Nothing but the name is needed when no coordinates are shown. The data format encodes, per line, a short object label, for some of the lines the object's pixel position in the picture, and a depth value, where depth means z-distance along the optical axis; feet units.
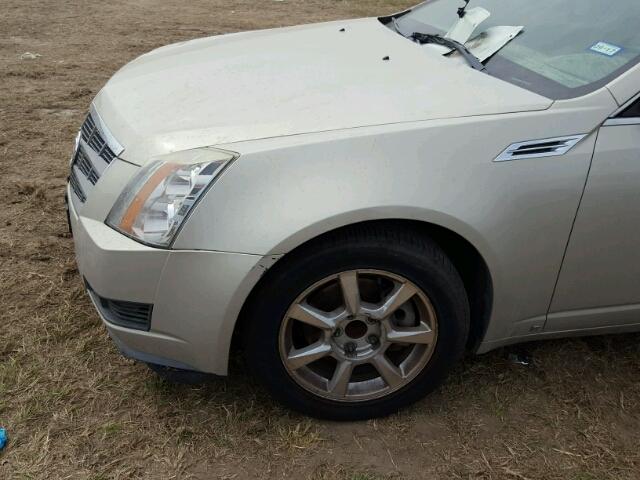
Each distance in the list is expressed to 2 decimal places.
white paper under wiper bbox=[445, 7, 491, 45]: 8.86
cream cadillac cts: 6.21
